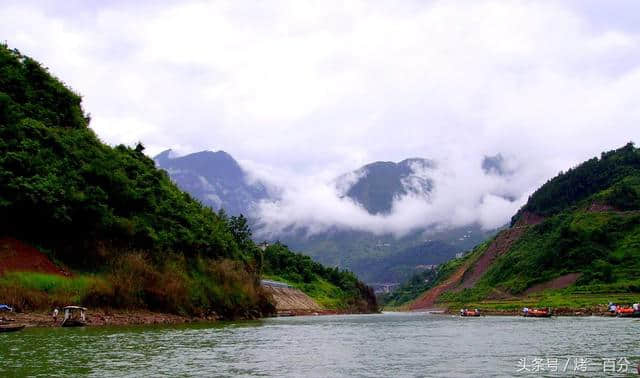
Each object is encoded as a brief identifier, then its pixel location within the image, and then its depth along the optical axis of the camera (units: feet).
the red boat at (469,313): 391.75
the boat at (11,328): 157.28
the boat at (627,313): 286.46
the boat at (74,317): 186.80
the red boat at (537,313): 342.44
